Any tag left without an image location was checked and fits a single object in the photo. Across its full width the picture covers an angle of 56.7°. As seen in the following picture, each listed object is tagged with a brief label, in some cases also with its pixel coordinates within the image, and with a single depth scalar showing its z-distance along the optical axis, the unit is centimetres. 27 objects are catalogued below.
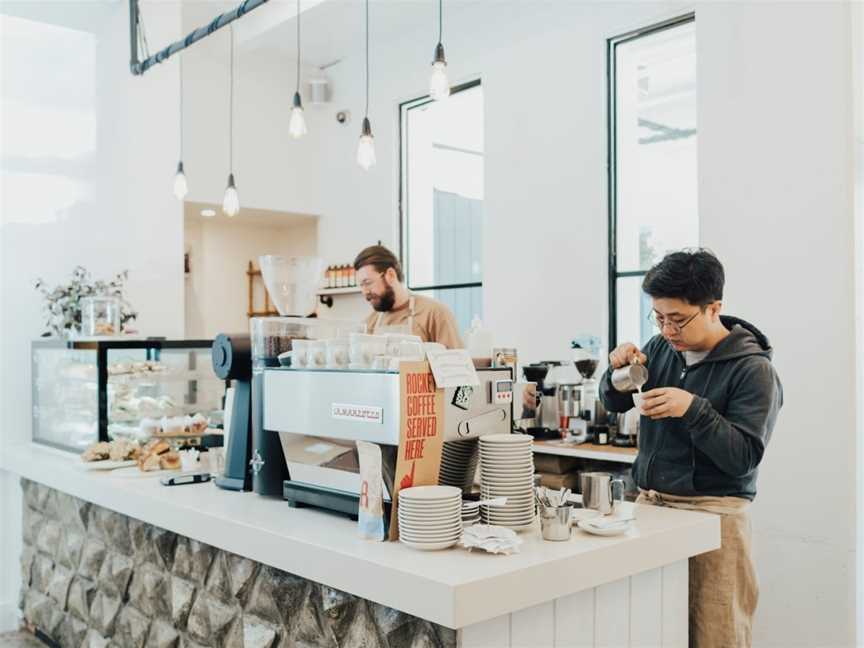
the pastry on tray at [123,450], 328
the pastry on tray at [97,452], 328
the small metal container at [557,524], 188
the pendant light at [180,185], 441
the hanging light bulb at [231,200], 455
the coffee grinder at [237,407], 265
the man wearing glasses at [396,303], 420
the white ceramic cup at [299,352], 237
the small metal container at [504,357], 400
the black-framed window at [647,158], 461
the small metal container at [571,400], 427
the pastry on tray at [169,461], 319
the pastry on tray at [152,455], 314
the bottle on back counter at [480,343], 405
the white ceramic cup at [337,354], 225
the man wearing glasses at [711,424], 210
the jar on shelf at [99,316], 415
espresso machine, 197
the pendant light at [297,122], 390
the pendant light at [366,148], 381
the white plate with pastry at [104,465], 321
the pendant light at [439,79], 309
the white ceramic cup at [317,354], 231
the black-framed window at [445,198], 586
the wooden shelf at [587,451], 372
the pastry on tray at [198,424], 374
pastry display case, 365
